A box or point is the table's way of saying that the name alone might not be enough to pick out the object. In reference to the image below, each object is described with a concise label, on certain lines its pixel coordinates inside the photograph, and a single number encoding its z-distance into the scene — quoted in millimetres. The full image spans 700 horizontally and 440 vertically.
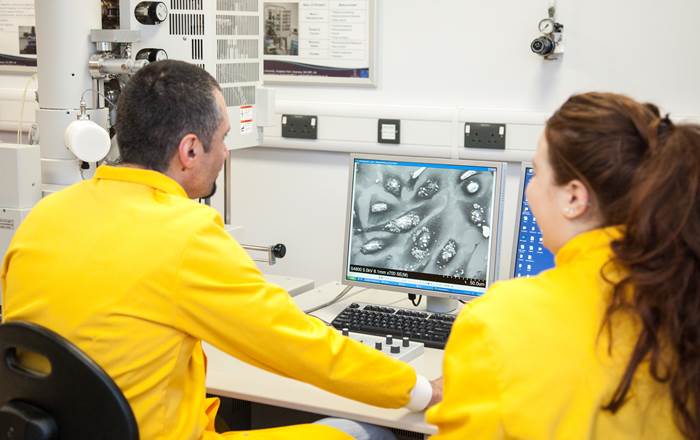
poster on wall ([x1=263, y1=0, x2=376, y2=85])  3174
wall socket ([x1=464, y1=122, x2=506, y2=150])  2975
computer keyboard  2164
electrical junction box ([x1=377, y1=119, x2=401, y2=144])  3125
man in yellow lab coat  1504
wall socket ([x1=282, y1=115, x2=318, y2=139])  3244
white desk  1781
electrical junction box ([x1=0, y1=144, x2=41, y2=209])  2039
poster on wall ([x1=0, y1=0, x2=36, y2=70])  3721
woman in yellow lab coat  1089
